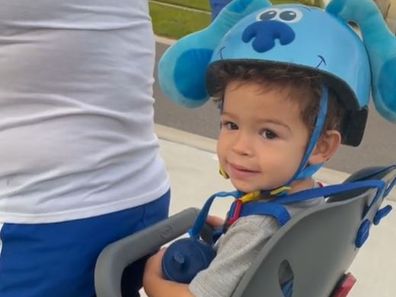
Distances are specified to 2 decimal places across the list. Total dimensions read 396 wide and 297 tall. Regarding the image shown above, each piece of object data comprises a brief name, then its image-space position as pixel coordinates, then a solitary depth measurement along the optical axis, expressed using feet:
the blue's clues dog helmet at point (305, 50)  3.56
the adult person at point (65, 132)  3.27
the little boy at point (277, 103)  3.52
